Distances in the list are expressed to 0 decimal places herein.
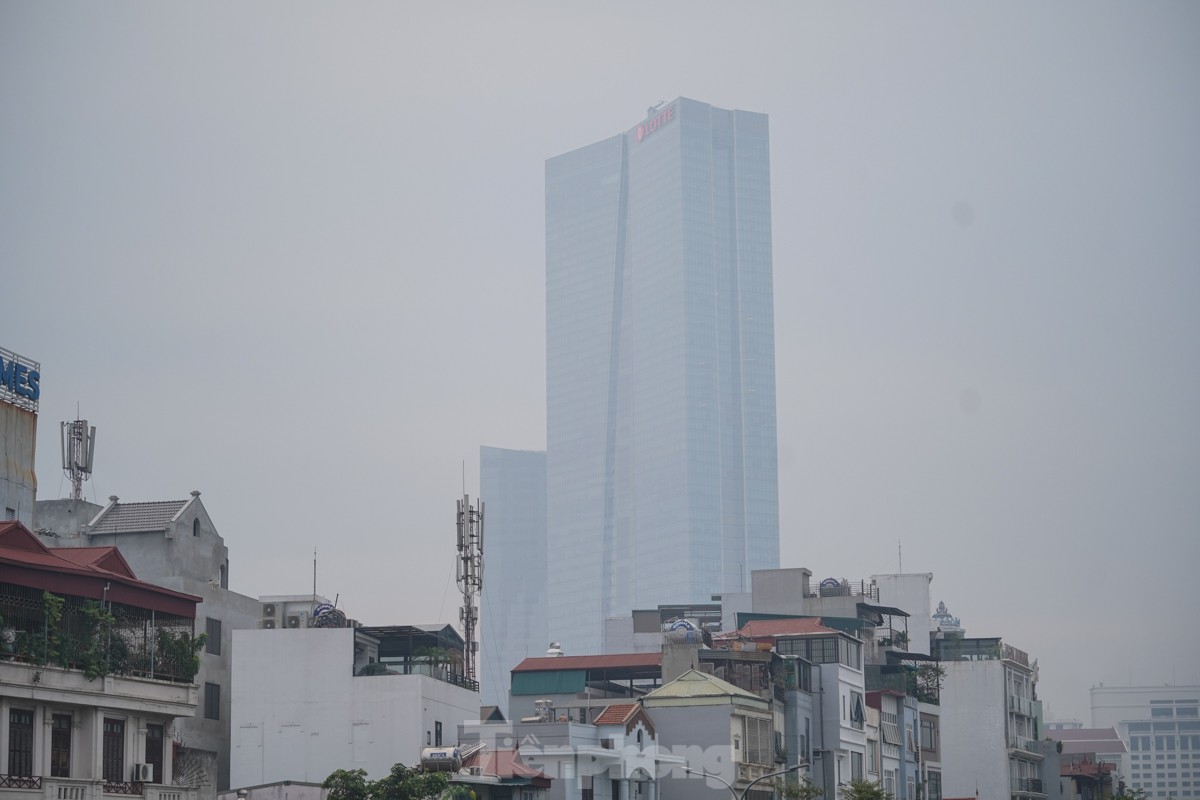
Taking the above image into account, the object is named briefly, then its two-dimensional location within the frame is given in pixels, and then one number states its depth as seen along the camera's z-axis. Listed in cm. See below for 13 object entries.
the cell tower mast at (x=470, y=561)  11638
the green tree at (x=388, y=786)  7569
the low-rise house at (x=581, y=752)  8838
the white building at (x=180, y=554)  9238
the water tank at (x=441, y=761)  8012
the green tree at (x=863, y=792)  9938
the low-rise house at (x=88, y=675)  6144
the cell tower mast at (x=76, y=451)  9762
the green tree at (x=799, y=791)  9669
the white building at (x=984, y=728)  14612
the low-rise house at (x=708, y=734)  9856
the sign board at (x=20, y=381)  7212
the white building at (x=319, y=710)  8950
